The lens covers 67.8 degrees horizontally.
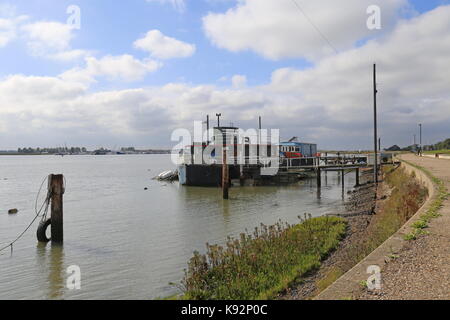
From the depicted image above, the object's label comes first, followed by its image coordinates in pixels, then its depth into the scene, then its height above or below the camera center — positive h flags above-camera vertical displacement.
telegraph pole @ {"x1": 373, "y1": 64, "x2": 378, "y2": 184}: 26.94 +3.33
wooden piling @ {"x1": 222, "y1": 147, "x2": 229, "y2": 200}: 26.23 -1.82
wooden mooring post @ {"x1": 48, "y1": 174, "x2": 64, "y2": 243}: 13.07 -1.99
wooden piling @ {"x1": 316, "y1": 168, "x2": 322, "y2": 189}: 31.17 -2.60
